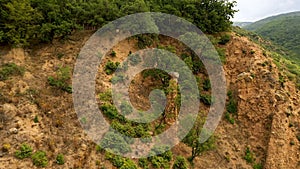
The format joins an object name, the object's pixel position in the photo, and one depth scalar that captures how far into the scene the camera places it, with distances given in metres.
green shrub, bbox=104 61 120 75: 32.43
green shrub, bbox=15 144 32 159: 22.78
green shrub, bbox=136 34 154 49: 36.78
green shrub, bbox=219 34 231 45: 40.44
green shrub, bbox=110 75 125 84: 31.72
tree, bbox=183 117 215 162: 29.00
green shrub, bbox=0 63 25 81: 27.46
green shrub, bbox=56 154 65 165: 23.55
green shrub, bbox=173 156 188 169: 27.98
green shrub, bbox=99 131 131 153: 26.09
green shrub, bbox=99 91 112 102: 29.56
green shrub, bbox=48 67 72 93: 28.98
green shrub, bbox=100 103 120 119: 28.55
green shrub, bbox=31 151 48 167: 22.86
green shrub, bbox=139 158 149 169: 26.37
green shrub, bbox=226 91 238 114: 35.56
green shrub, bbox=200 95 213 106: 35.72
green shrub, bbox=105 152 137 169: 25.17
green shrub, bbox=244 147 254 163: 31.80
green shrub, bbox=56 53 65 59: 32.09
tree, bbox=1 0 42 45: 29.56
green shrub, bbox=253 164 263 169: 31.48
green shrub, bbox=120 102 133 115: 29.69
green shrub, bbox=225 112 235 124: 34.68
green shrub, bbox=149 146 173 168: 27.11
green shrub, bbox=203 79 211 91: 37.03
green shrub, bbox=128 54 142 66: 34.81
